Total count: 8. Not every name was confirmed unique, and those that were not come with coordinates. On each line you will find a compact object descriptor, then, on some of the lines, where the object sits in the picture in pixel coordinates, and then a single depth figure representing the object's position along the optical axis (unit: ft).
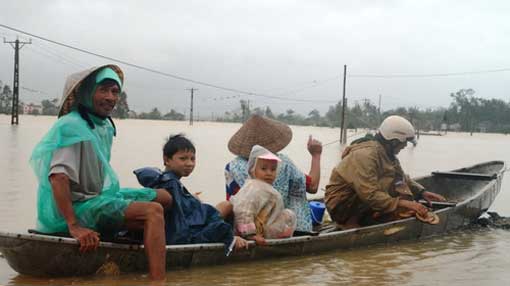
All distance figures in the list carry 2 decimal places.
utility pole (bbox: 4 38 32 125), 117.39
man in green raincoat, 12.24
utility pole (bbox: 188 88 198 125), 236.63
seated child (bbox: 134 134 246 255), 14.07
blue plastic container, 21.24
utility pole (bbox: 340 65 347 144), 120.98
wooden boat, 12.34
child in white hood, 14.62
